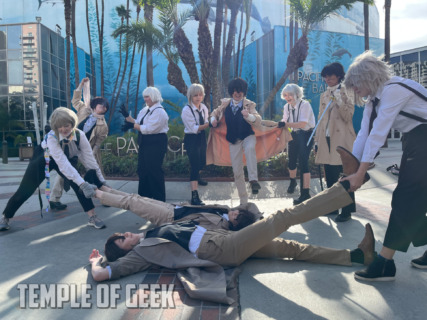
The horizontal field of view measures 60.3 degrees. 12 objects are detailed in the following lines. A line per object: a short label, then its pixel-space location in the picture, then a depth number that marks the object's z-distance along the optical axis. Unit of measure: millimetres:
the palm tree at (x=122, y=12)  22547
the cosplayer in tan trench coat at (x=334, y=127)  4852
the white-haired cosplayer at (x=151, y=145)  5383
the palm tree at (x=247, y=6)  15608
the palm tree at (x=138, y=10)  19972
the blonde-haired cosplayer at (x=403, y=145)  2736
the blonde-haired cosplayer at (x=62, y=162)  4281
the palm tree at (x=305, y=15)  13414
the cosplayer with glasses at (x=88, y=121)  5574
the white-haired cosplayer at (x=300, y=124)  5712
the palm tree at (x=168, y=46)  13344
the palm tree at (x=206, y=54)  11438
